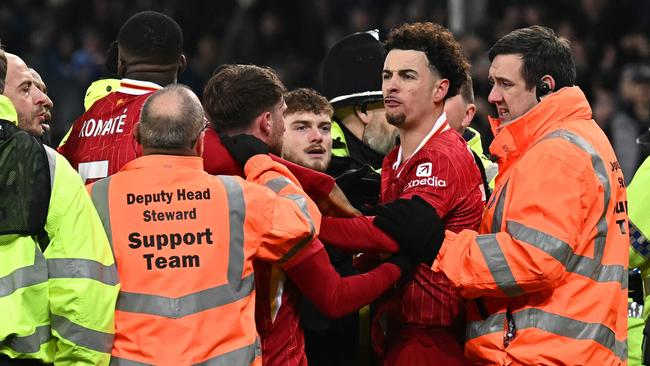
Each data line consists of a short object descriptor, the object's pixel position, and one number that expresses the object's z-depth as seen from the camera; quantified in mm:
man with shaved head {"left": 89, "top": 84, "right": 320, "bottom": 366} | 8922
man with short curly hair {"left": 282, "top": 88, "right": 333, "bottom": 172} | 12039
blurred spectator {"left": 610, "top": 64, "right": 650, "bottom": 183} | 21672
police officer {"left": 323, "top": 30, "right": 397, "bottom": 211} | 13062
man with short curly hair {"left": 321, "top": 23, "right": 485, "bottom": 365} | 10203
